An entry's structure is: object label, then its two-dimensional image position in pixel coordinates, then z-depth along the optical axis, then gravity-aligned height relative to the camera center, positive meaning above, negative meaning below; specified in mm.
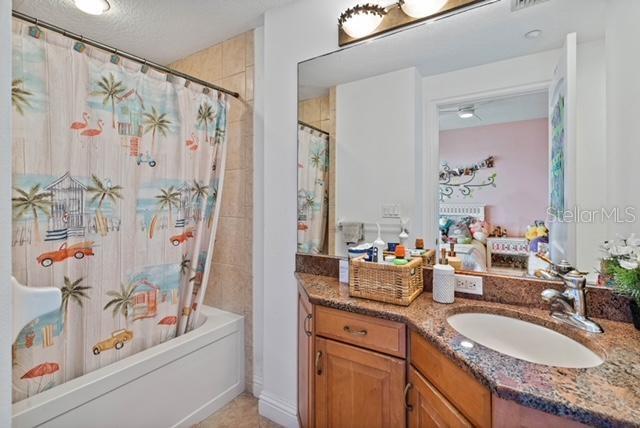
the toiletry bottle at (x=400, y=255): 1327 -192
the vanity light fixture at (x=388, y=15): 1411 +940
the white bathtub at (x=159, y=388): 1261 -850
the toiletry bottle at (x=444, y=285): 1263 -298
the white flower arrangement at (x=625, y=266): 943 -170
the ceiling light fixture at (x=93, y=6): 1780 +1201
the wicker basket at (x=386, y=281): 1226 -288
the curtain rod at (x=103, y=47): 1240 +772
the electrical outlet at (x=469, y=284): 1317 -310
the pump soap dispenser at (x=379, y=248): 1406 -174
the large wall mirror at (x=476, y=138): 1159 +333
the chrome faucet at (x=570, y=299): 1045 -305
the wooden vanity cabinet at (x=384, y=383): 781 -559
